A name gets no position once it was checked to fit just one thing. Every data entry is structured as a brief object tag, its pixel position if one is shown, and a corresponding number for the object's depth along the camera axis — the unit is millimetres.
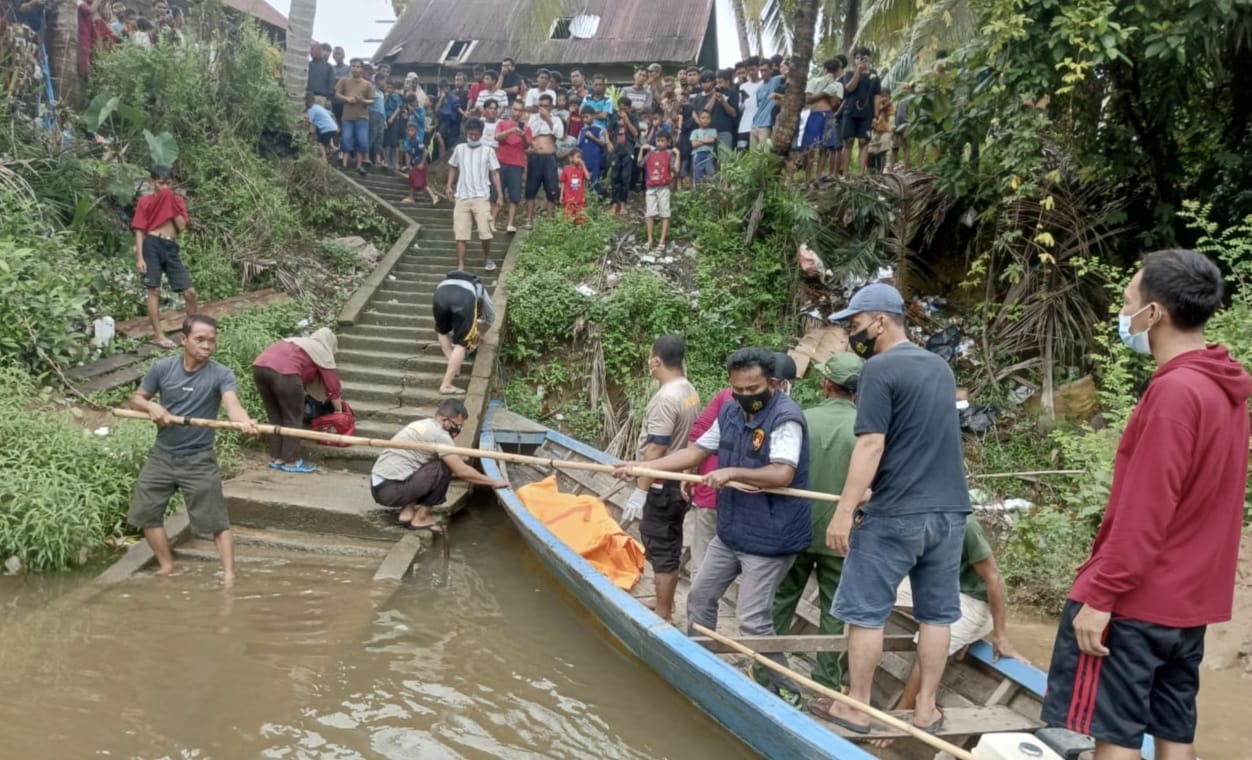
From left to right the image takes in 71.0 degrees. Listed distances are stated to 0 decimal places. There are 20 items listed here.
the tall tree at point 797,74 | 10391
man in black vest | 4164
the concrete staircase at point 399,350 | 8445
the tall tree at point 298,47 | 13789
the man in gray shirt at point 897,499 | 3416
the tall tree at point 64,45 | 10836
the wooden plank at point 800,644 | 4035
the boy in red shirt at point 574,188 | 11695
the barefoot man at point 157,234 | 8516
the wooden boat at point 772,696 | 3559
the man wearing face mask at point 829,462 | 4254
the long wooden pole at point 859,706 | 3209
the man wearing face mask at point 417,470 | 6594
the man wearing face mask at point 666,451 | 5094
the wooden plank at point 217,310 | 8805
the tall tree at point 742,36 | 20378
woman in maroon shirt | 7293
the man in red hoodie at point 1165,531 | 2586
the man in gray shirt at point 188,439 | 5516
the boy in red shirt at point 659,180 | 10781
